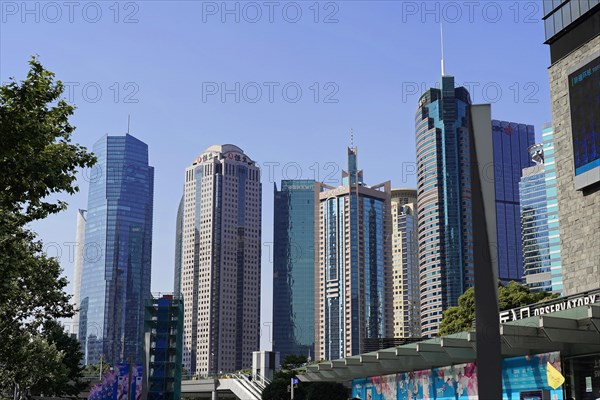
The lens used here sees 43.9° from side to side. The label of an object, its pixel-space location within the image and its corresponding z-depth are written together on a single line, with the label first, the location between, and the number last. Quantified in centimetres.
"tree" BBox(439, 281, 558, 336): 6069
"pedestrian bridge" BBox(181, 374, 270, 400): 10321
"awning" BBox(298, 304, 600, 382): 3244
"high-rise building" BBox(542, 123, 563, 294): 18639
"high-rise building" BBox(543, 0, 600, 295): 4206
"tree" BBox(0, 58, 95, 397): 1802
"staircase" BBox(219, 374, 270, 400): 10123
